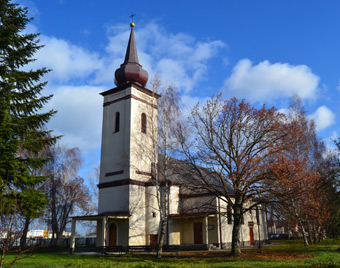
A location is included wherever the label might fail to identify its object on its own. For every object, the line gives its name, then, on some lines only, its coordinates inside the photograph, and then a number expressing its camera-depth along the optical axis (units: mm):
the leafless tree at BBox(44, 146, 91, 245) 37656
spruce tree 13406
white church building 28438
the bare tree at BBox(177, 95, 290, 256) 20031
